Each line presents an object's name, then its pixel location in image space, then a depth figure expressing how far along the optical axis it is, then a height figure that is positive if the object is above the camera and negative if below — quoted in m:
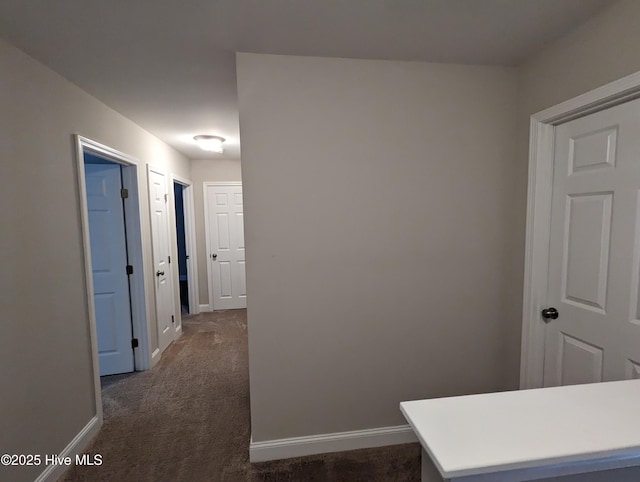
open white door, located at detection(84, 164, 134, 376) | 2.85 -0.35
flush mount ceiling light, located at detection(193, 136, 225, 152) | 3.42 +0.86
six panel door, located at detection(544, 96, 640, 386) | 1.40 -0.17
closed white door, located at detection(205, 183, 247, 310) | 4.89 -0.40
